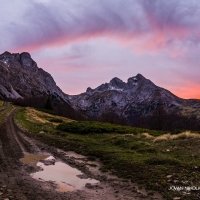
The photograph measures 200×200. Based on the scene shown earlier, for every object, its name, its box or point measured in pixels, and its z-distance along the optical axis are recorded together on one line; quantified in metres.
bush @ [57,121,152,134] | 29.45
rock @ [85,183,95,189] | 10.56
